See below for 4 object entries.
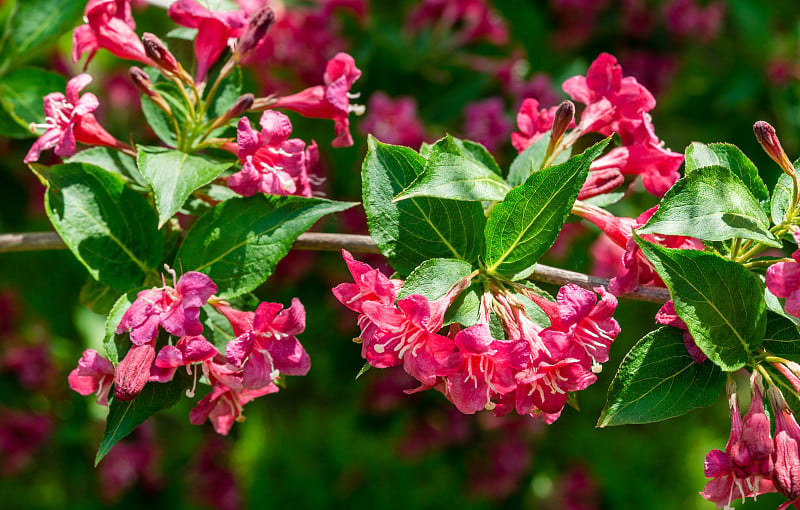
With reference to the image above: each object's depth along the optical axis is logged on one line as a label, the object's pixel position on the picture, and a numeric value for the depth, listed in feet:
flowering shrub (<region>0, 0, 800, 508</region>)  2.45
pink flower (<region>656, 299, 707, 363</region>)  2.49
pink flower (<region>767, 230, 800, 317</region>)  2.42
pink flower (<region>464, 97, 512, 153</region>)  3.59
